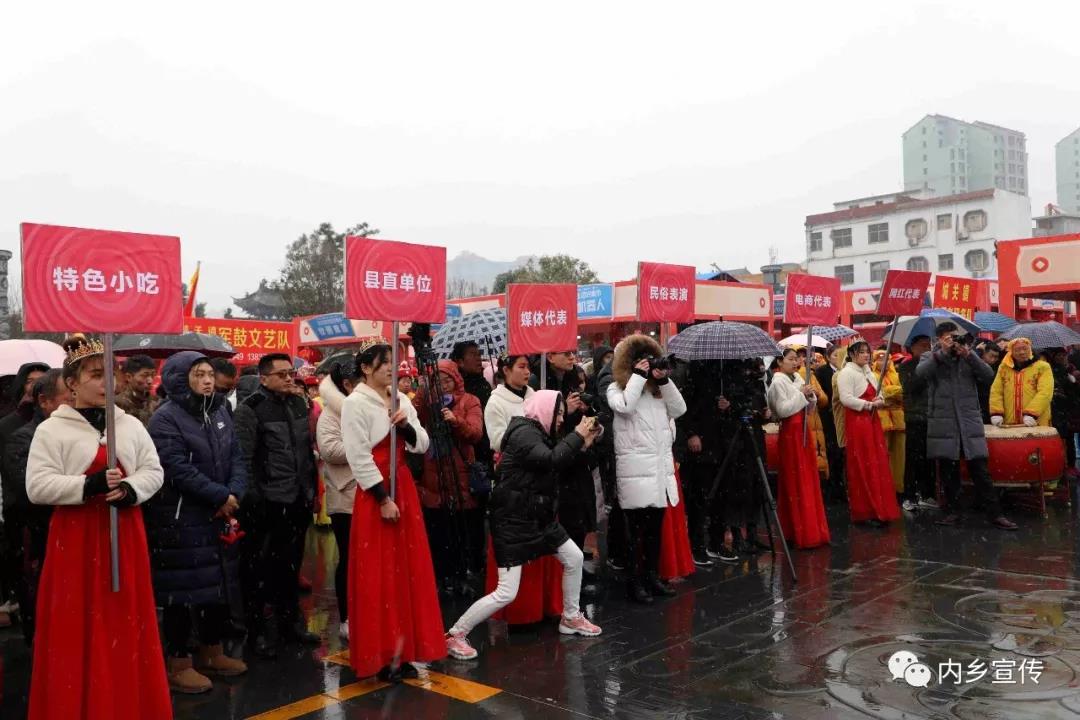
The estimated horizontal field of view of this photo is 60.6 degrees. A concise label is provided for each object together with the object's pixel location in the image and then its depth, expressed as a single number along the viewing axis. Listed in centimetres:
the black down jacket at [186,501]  461
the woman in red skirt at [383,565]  473
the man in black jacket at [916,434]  951
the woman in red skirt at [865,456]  866
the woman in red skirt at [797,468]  778
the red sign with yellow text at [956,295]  1756
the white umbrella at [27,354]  657
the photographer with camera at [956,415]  866
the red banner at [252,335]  1669
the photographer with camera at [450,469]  630
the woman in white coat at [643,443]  609
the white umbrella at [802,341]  1127
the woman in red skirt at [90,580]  394
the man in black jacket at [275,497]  544
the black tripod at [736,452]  693
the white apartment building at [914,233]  5647
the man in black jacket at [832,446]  1037
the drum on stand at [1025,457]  894
